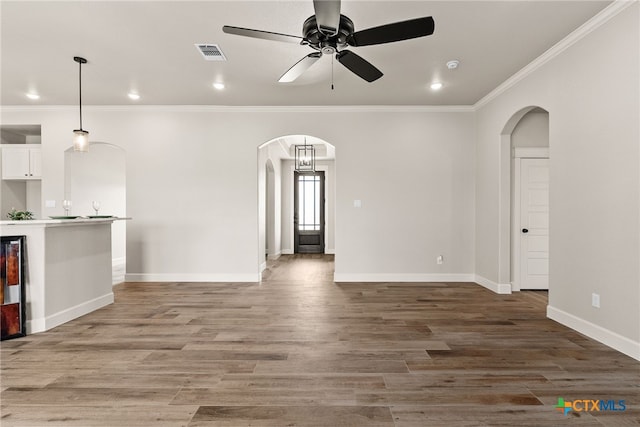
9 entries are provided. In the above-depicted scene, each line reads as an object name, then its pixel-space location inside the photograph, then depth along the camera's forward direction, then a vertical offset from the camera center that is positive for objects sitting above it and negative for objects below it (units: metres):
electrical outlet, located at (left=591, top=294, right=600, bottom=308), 2.89 -0.81
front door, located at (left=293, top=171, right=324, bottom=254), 9.63 -0.06
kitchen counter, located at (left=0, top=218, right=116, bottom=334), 3.07 -0.59
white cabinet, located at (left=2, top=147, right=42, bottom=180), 5.40 +0.84
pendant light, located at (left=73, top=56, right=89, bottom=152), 3.79 +0.85
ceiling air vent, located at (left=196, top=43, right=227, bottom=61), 3.40 +1.72
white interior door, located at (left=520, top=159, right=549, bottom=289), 4.70 -0.01
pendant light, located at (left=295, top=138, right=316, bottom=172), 8.96 +1.52
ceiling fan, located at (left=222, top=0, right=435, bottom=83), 2.12 +1.29
